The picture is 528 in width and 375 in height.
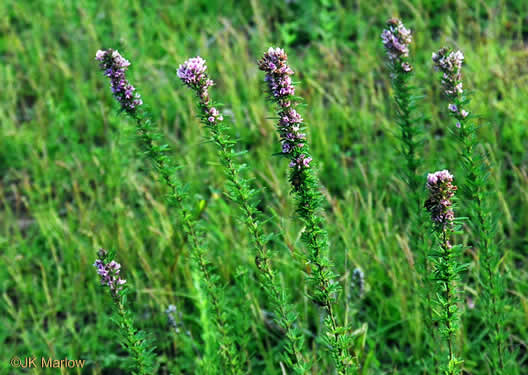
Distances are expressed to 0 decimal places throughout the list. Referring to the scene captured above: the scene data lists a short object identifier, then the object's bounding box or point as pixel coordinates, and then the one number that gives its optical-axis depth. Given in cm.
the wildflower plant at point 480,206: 198
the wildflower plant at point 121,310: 198
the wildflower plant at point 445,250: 189
